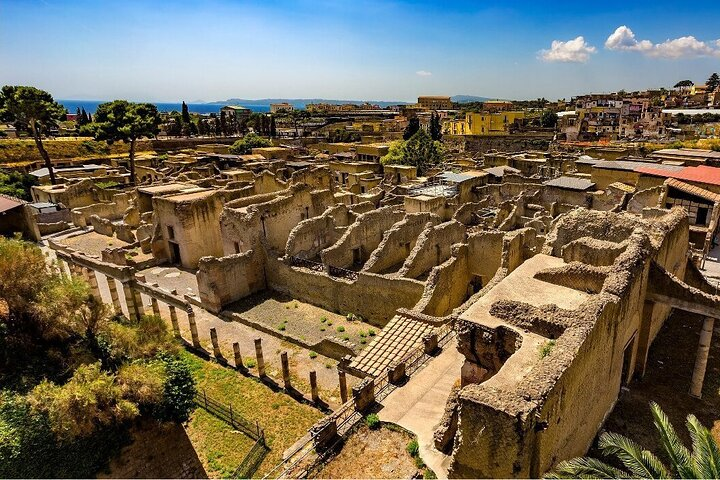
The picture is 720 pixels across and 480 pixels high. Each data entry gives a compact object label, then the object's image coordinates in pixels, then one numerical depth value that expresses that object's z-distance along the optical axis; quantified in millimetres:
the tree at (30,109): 47375
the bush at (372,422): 12961
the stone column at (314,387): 16609
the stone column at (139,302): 24059
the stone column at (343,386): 16062
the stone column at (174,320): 22506
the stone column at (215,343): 20250
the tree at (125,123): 51125
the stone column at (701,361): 13859
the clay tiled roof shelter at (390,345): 17453
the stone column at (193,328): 21359
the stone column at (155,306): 23858
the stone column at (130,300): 23797
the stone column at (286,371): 17398
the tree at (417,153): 63188
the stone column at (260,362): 18453
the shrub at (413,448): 11863
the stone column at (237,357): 19148
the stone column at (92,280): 25616
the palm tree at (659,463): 8336
